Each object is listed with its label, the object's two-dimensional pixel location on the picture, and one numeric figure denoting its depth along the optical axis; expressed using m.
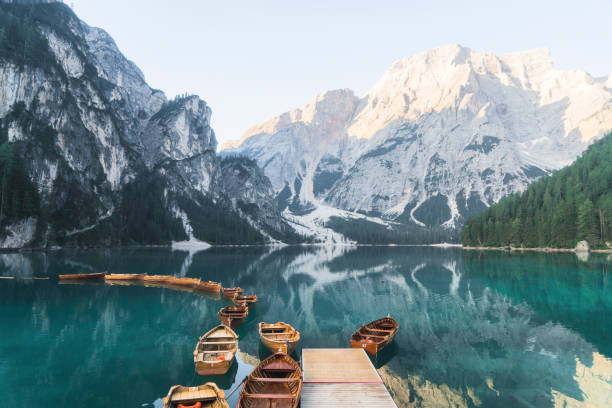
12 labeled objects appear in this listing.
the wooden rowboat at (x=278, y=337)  28.01
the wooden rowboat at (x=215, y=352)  23.77
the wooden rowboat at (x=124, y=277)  70.31
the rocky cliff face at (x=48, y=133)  151.12
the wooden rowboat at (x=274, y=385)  17.62
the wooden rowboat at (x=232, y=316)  36.82
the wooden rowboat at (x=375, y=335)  28.47
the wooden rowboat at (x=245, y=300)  47.84
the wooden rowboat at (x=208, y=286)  58.58
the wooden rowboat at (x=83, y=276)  66.88
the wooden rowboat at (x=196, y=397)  16.91
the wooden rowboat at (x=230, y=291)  54.30
